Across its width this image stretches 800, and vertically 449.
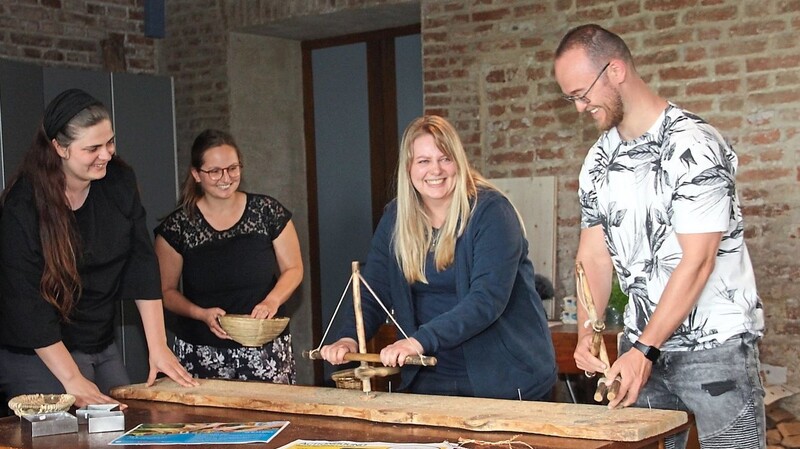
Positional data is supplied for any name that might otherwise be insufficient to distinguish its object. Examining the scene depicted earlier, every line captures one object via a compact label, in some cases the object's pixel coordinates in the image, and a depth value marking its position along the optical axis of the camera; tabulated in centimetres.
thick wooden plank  248
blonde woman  317
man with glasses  267
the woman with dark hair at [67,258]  329
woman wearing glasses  426
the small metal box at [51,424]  288
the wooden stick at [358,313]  311
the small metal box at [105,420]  288
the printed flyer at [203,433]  268
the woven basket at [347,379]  307
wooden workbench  248
